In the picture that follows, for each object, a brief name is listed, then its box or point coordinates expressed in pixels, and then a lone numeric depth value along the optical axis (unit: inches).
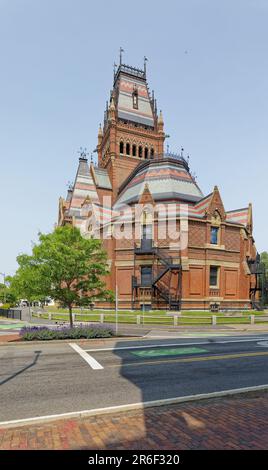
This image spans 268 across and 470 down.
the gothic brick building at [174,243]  1403.8
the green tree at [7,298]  2662.4
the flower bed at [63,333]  665.0
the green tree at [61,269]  695.7
